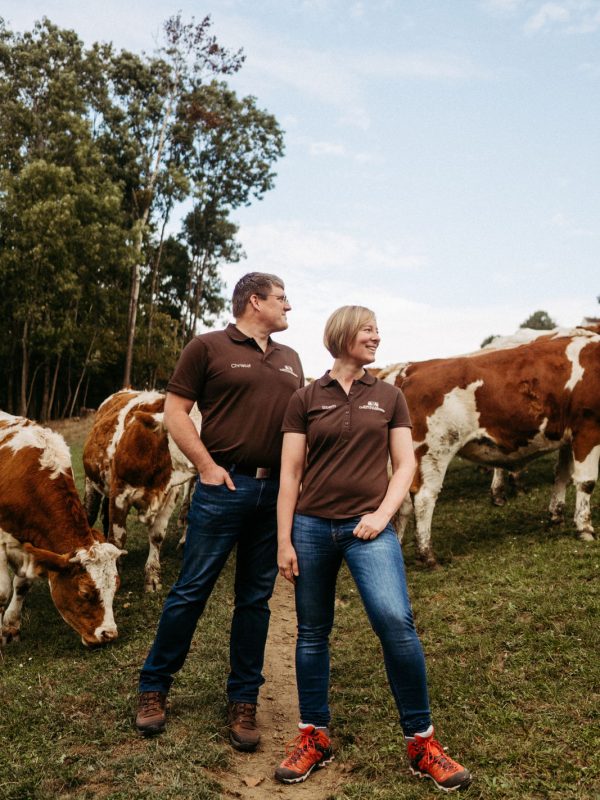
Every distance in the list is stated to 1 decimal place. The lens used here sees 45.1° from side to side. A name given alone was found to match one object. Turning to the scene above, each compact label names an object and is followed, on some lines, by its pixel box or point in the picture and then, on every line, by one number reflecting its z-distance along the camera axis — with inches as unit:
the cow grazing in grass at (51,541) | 247.1
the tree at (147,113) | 1368.1
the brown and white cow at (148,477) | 339.6
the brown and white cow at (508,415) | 340.2
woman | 151.5
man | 174.2
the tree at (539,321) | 2710.4
